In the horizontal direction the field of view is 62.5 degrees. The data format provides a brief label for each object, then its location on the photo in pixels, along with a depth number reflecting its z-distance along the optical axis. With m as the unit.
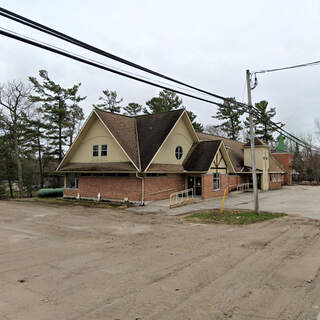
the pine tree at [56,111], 35.12
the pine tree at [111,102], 45.81
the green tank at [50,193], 27.19
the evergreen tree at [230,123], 55.75
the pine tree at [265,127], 52.84
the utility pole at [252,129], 14.89
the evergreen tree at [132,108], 47.97
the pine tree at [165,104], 45.81
